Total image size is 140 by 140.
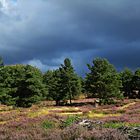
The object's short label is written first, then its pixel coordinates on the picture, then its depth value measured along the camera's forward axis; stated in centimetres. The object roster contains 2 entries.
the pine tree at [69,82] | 4523
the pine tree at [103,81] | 4041
